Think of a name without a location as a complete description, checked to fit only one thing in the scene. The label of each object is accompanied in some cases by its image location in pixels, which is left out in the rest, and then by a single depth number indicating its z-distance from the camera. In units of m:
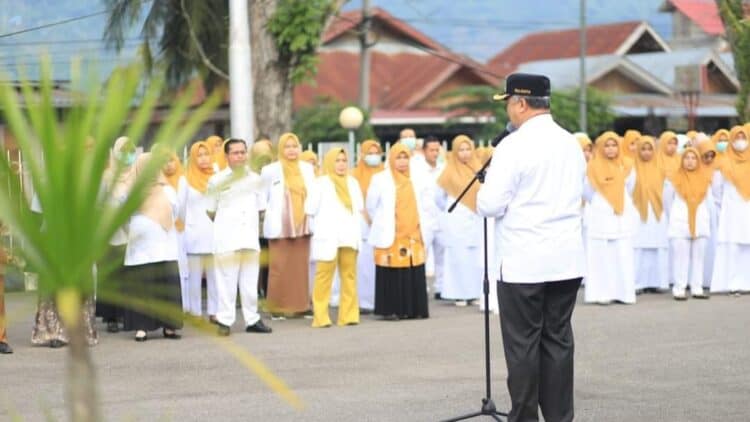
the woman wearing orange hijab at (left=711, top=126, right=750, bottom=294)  16.73
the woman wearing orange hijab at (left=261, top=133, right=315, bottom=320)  14.45
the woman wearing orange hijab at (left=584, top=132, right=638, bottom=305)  15.79
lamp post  21.91
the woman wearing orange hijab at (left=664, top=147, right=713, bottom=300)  16.67
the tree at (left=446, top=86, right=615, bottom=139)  44.50
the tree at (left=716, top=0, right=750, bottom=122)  21.59
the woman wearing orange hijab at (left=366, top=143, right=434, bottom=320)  14.54
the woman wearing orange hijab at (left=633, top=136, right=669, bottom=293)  16.88
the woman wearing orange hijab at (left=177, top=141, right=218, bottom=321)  13.34
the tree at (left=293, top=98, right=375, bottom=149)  37.97
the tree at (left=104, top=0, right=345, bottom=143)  19.22
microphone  7.68
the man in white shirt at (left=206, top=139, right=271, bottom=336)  12.85
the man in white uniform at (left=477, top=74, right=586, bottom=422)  7.41
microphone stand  8.27
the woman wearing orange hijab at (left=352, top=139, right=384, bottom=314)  15.45
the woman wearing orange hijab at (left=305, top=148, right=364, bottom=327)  14.04
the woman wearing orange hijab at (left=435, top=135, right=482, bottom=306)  15.91
